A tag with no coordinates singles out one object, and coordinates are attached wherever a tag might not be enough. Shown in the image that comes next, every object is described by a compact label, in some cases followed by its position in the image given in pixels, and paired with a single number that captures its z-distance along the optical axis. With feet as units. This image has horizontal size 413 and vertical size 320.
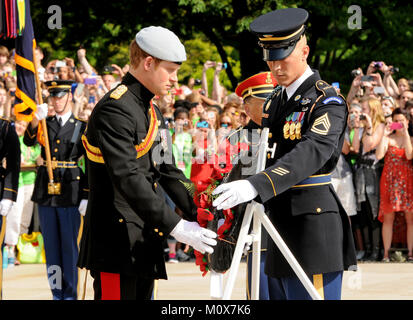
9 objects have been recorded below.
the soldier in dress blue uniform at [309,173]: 27.73
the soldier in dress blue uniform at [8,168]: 48.21
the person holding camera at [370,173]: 72.02
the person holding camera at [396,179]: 71.67
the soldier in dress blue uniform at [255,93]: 40.88
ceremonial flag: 53.11
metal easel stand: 25.27
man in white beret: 27.43
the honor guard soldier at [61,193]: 53.83
